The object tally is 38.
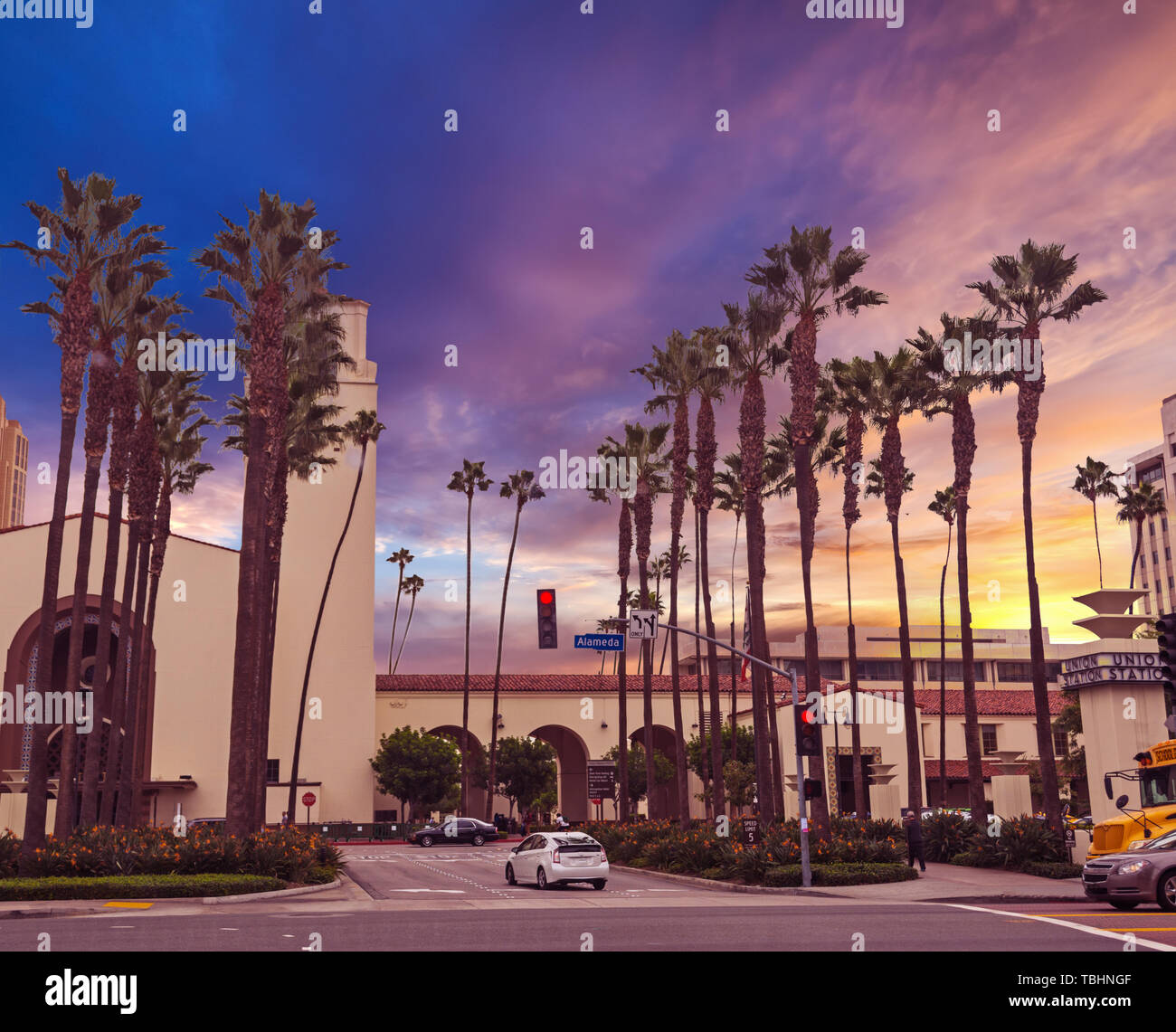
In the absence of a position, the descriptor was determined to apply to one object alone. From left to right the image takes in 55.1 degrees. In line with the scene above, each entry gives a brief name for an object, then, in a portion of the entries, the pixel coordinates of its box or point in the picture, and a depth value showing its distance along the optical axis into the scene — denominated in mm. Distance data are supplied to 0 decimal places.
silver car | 18422
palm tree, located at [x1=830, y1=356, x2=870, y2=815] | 39938
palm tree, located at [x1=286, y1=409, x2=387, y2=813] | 59906
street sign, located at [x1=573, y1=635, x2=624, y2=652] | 30188
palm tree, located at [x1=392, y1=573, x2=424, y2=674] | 95625
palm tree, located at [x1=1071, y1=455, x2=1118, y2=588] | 66125
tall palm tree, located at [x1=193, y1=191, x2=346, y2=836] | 28797
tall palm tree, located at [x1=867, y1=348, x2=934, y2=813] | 38719
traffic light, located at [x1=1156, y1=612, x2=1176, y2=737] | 20656
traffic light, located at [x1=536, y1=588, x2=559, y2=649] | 26703
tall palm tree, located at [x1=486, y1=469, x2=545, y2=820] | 68000
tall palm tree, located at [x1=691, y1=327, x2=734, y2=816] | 40031
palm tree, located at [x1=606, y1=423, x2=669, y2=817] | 46531
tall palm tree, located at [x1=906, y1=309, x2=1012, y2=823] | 35125
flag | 64750
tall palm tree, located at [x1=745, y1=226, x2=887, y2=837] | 33688
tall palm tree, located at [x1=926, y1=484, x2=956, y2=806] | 63125
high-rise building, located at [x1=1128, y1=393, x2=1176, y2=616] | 123062
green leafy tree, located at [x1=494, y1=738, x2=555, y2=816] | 68562
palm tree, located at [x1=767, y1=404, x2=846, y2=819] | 44312
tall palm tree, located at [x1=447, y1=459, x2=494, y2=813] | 70750
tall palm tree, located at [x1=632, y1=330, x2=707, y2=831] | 41312
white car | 28641
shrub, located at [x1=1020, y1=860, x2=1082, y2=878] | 28688
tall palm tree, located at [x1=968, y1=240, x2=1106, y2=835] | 33250
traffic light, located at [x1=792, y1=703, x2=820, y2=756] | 28203
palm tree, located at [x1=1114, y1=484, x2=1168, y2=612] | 63375
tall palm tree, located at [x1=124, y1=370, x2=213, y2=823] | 40031
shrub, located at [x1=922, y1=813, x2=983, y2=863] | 33375
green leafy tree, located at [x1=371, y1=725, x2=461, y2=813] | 65625
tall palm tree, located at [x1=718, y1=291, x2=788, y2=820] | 36031
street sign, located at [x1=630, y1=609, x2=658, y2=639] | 29938
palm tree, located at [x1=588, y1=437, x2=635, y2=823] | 46969
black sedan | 57844
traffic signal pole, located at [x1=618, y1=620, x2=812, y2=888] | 27266
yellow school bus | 22828
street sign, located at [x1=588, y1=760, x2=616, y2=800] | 44062
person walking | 29984
